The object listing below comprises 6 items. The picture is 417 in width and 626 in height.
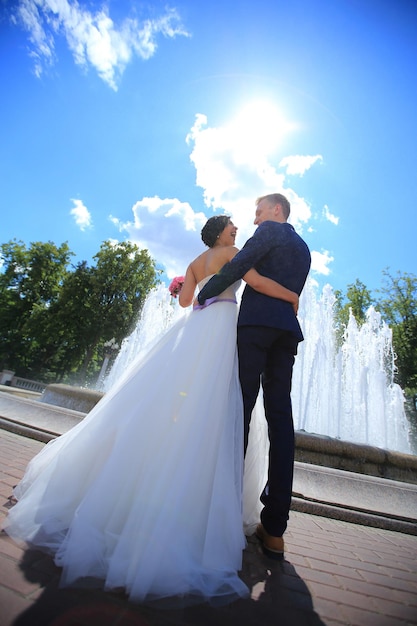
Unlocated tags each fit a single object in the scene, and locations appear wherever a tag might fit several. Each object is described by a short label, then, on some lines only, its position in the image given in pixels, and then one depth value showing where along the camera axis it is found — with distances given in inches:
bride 51.5
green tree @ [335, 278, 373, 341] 1069.8
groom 76.6
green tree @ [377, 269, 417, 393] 876.0
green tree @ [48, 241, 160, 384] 973.2
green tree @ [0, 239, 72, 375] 1115.9
